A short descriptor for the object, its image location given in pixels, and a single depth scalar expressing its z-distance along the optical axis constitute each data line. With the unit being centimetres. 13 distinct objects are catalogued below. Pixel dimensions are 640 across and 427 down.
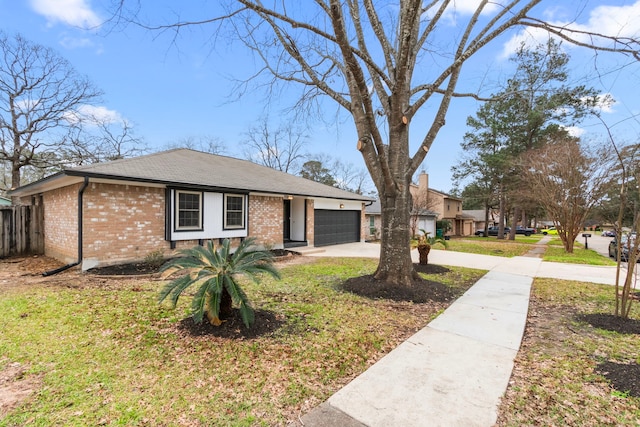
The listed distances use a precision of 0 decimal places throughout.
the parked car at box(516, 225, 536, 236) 3926
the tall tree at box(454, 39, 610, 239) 2100
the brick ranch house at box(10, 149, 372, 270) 757
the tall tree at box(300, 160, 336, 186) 3792
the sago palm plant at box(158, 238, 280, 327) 356
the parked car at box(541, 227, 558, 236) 4524
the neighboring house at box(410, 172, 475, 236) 2927
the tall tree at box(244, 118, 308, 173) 3033
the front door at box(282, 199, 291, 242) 1423
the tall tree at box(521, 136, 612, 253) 1552
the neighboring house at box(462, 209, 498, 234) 4739
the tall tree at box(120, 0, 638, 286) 520
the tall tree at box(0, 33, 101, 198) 1650
